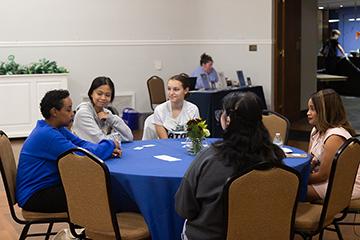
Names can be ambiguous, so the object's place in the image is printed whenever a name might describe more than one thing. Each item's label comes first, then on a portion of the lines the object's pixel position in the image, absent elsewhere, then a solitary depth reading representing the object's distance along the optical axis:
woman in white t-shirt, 4.43
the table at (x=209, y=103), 7.23
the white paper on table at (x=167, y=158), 3.30
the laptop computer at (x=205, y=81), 7.62
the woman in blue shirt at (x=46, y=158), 3.26
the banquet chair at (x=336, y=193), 2.97
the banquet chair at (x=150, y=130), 4.50
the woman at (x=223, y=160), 2.32
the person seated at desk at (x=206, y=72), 7.87
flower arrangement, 3.41
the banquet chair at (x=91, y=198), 2.77
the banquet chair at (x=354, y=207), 3.33
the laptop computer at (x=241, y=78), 8.53
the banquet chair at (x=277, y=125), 4.27
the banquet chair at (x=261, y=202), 2.34
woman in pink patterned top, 3.33
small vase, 3.43
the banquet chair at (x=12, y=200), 3.24
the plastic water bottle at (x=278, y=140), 3.72
